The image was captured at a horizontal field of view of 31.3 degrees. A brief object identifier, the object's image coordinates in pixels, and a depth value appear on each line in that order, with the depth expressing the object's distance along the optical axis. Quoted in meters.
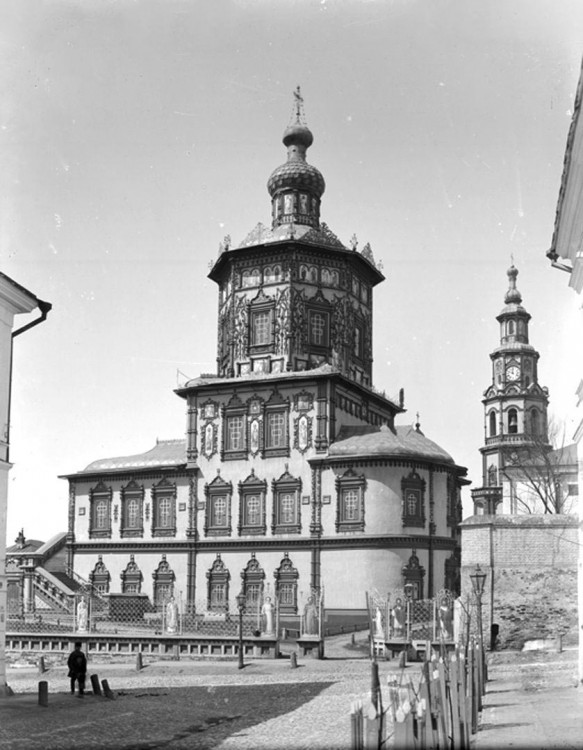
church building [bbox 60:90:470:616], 46.84
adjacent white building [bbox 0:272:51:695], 22.34
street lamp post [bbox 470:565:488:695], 27.33
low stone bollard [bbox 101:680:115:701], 23.23
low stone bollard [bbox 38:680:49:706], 20.78
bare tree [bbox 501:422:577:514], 55.84
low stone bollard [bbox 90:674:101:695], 23.33
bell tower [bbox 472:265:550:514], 75.81
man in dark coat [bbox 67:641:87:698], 23.11
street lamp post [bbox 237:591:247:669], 32.42
